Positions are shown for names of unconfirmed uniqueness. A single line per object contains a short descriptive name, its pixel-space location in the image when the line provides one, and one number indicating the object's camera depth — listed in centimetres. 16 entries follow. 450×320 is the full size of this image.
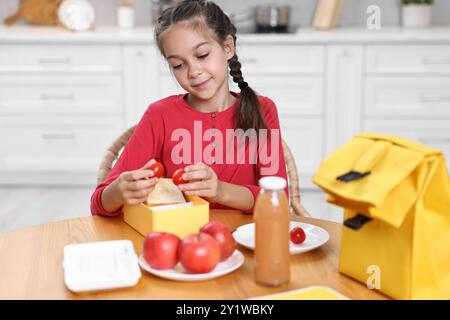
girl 181
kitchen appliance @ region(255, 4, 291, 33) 413
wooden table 128
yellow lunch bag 117
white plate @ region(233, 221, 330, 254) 146
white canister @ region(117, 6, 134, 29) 422
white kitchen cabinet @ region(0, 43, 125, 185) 394
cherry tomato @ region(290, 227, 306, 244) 148
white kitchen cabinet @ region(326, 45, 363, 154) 382
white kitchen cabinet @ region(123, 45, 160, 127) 389
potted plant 416
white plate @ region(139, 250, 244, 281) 130
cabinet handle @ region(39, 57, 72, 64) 394
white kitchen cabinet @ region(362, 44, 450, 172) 380
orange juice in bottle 123
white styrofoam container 128
